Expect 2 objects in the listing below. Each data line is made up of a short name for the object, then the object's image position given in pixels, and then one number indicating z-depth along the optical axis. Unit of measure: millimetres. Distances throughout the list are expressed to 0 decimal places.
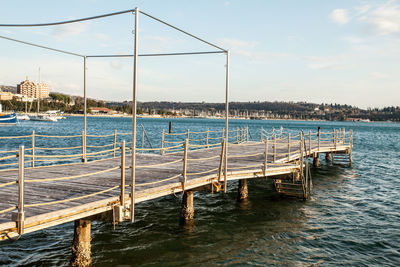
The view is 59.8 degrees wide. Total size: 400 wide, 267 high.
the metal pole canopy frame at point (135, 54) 8211
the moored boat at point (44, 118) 135012
